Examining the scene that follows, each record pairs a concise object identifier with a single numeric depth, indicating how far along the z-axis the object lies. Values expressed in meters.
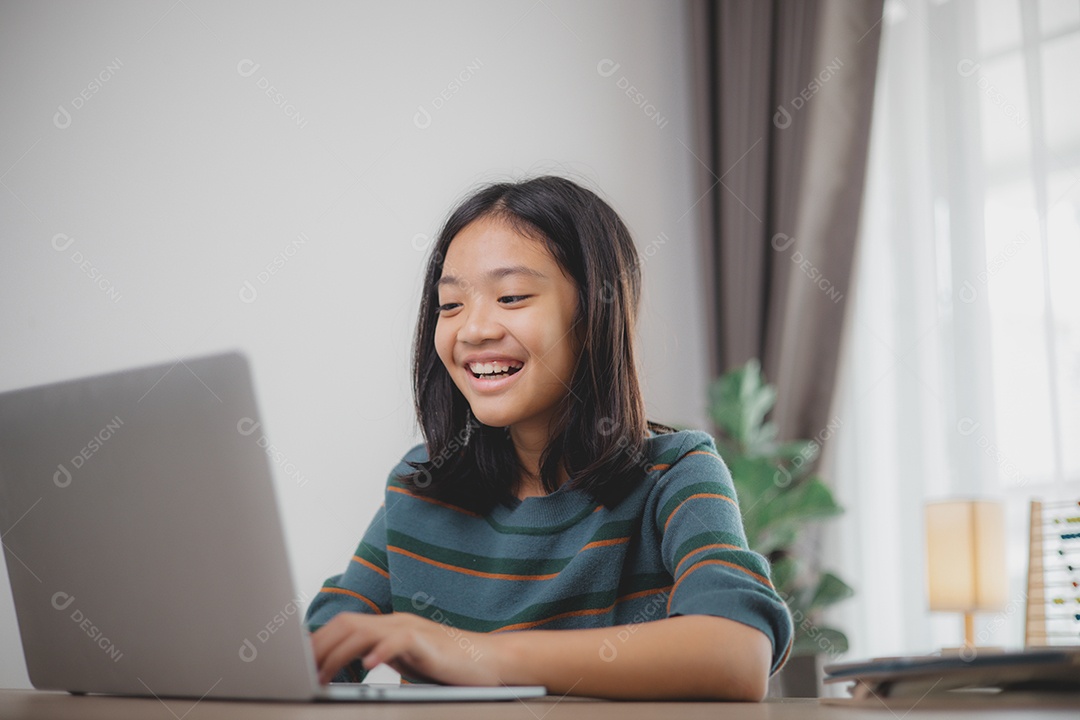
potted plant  2.61
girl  1.17
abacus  1.75
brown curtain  3.07
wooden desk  0.60
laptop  0.64
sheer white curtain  2.60
